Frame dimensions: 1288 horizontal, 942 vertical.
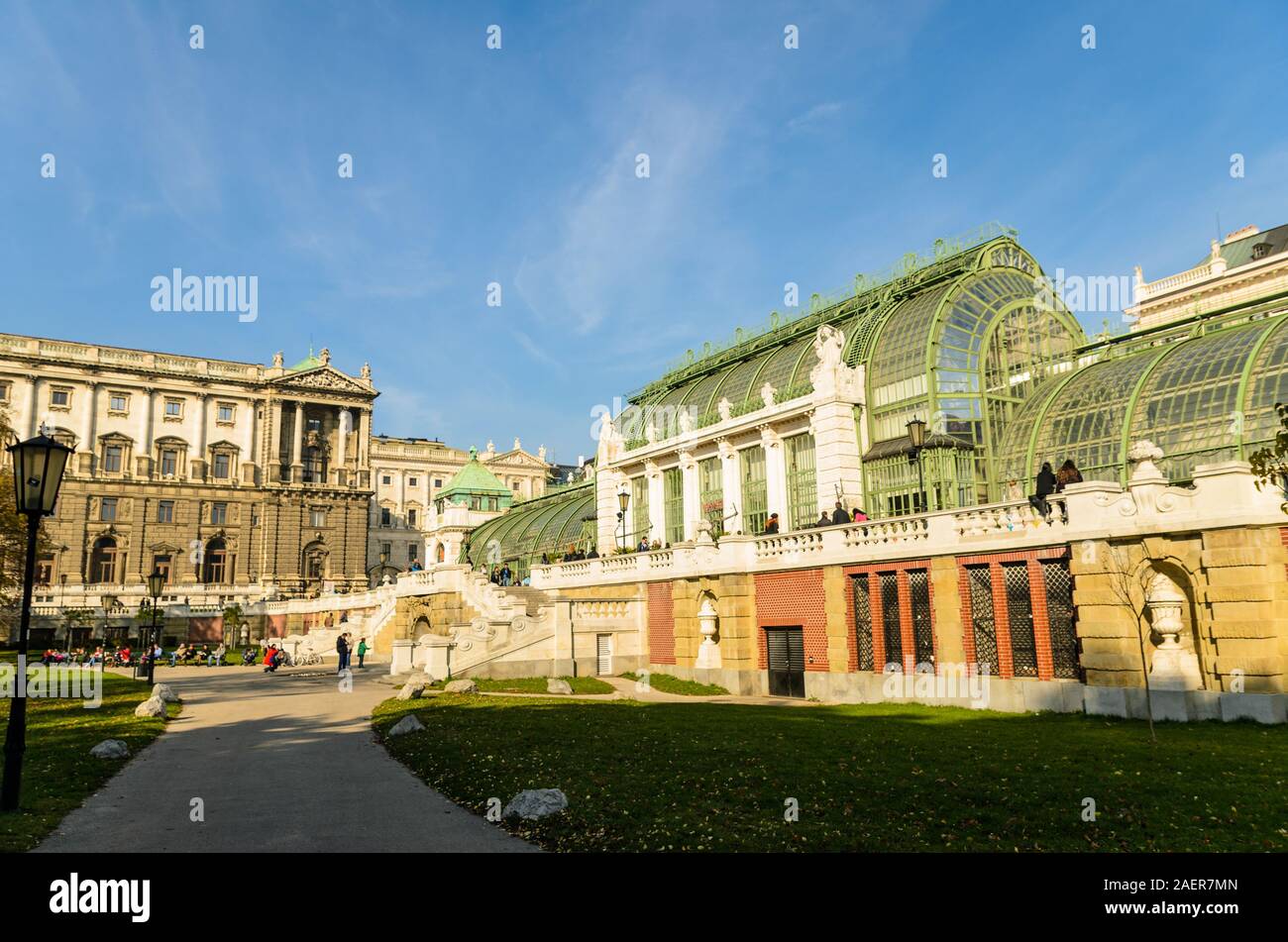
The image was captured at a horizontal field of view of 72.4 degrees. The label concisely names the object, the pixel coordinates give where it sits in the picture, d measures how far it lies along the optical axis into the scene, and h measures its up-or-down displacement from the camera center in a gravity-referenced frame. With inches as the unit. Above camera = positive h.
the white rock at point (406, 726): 698.8 -92.7
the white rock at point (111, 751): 613.0 -91.9
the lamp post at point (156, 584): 1354.7 +50.5
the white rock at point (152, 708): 862.5 -88.5
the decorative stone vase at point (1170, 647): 679.7 -45.4
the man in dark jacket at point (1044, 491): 789.9 +91.4
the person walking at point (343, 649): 1412.4 -58.5
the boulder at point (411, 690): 986.7 -90.8
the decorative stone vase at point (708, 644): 1115.3 -53.4
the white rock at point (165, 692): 957.6 -84.9
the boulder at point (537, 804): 398.6 -89.8
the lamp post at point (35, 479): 460.4 +75.2
